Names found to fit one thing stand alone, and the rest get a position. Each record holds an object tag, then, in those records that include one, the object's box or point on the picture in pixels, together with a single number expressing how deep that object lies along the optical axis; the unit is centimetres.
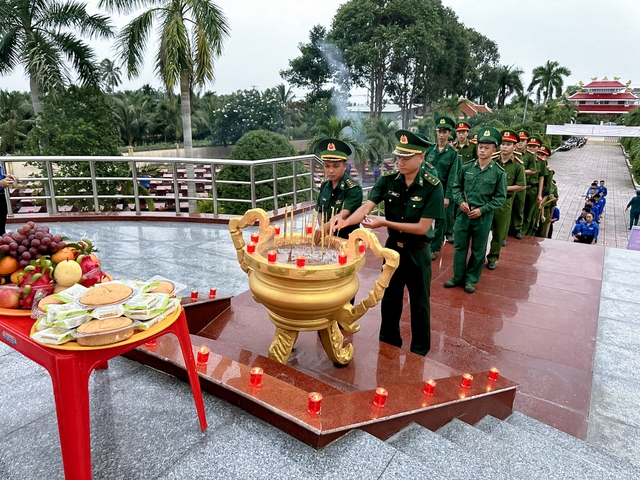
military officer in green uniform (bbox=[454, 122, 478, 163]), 657
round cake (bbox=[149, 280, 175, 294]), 172
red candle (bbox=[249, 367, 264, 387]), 195
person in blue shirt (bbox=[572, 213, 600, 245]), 941
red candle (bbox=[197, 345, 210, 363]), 212
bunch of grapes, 177
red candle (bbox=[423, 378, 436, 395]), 218
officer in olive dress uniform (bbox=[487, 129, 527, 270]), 531
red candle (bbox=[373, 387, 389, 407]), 196
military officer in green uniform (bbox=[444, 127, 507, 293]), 453
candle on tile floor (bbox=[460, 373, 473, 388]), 238
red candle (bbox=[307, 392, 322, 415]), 178
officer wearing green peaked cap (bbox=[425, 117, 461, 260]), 548
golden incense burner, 223
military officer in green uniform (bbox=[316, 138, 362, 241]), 301
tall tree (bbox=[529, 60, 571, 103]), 5116
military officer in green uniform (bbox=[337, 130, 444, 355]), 285
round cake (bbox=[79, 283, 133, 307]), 152
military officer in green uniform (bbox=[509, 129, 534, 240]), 651
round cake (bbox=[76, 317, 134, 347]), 139
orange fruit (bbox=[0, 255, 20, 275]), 175
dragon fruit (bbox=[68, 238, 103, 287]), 184
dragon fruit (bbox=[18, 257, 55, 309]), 166
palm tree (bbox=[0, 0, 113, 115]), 1177
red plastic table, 138
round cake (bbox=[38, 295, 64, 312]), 154
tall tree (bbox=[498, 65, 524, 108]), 4700
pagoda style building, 5756
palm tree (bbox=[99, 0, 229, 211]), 1165
